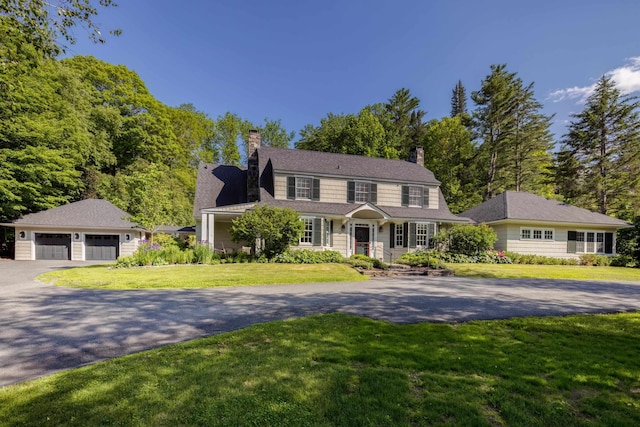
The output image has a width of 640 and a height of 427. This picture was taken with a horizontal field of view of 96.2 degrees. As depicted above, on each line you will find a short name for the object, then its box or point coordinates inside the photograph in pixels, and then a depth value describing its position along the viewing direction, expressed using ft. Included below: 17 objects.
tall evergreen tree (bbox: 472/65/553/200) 102.27
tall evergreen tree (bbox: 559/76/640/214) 84.53
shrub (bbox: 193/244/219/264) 46.34
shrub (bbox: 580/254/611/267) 64.90
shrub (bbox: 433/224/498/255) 60.44
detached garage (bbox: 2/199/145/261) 66.23
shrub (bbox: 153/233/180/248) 52.65
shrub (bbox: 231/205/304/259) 48.34
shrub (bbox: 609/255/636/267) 63.31
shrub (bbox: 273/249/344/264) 48.91
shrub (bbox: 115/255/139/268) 43.39
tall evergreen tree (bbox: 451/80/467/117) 148.97
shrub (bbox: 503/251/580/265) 63.05
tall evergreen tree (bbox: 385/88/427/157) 127.75
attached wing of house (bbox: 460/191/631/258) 68.39
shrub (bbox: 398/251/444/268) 46.13
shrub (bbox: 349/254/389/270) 45.53
